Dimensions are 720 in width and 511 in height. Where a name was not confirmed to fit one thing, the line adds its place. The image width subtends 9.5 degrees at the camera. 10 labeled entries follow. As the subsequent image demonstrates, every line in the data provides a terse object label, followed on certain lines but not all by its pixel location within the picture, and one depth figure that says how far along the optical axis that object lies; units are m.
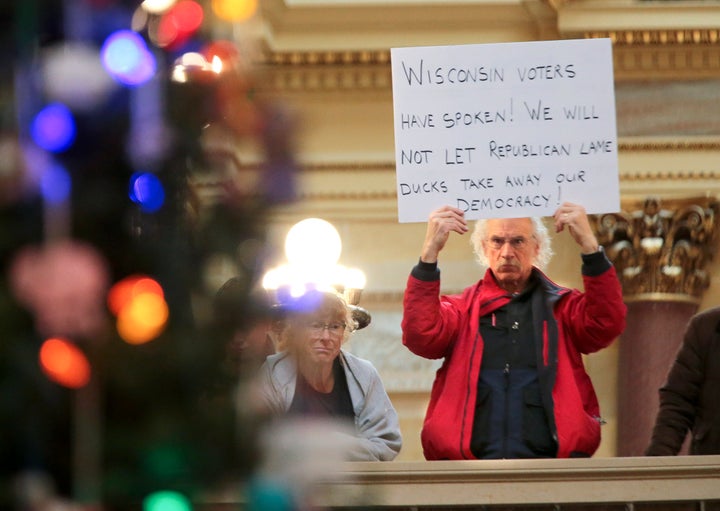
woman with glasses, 12.62
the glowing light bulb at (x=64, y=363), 7.43
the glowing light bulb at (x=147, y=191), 7.91
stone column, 16.71
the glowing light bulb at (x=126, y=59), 7.81
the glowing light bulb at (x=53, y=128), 7.54
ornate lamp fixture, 14.13
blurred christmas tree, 7.45
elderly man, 12.27
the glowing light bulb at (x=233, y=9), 8.28
